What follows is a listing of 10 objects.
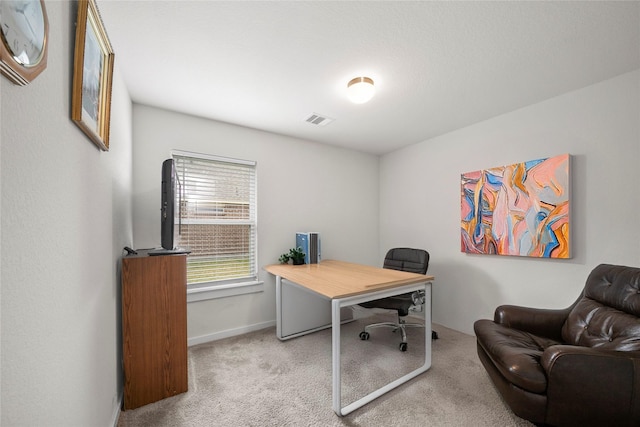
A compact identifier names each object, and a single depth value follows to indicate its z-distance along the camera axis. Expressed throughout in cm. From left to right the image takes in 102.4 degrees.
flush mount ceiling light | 206
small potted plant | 314
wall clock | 55
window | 278
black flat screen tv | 188
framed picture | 102
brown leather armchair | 136
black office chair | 269
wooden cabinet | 178
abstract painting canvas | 231
